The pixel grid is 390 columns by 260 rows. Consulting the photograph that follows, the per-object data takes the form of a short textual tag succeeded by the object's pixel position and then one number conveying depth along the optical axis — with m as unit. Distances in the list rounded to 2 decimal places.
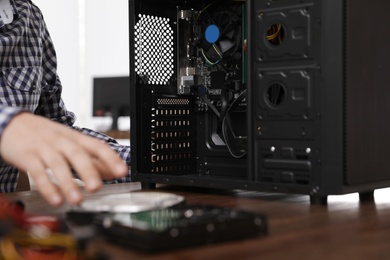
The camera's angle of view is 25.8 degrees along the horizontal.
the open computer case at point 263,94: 1.15
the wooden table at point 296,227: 0.87
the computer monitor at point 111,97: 4.83
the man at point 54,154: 0.92
